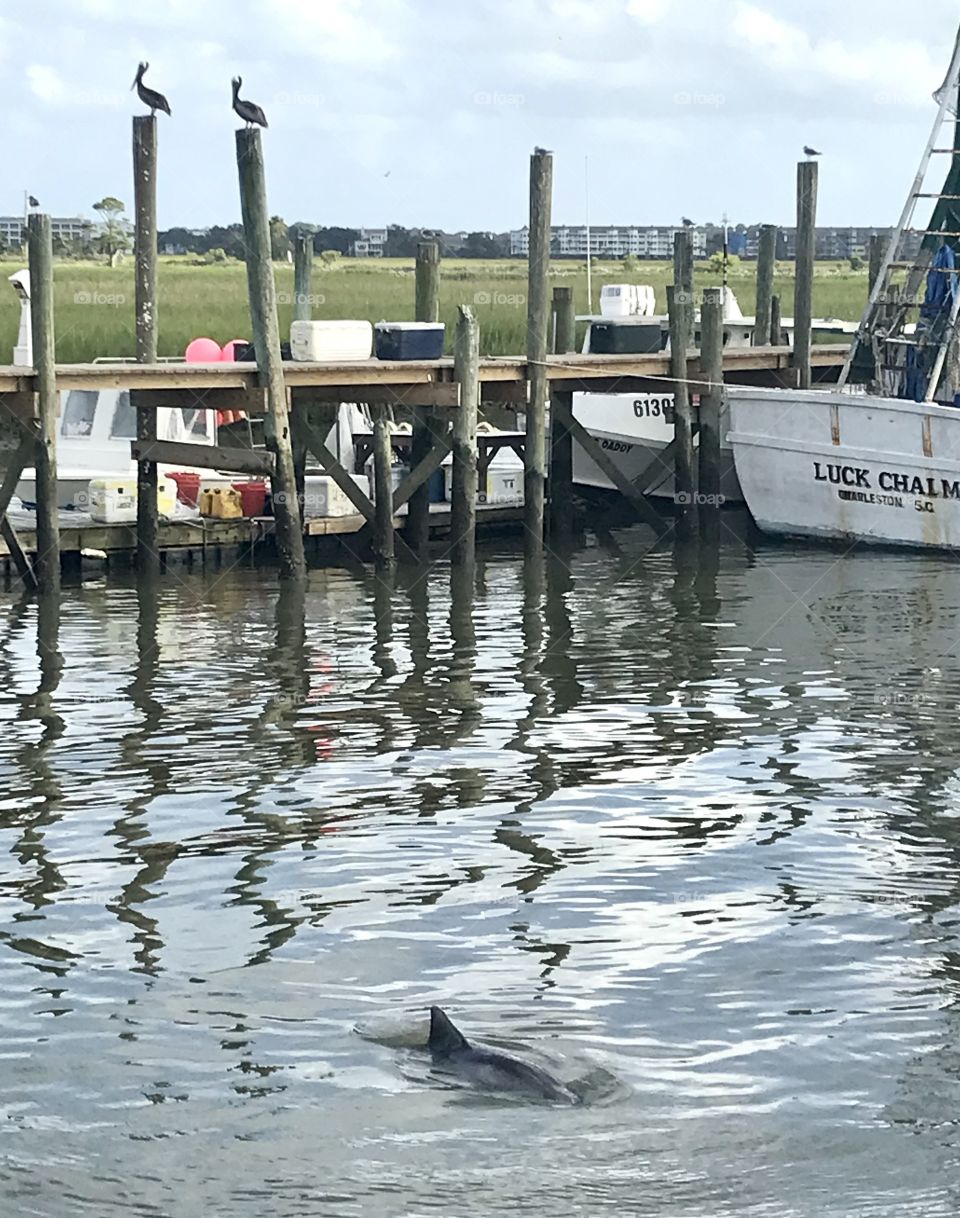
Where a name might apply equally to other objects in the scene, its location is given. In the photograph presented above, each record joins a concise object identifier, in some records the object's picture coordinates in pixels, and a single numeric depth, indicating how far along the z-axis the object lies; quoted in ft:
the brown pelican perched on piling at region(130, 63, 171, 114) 71.97
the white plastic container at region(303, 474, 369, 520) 79.61
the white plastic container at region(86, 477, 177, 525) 74.33
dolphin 28.12
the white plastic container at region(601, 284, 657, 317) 98.22
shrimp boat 79.87
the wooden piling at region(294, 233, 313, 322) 87.97
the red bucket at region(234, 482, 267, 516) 78.12
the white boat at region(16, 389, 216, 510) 81.04
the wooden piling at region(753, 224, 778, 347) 96.12
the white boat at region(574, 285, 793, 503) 92.02
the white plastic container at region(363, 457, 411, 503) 83.10
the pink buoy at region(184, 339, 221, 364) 83.51
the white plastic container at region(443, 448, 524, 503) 86.22
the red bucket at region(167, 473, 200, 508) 80.02
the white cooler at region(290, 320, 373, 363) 74.38
